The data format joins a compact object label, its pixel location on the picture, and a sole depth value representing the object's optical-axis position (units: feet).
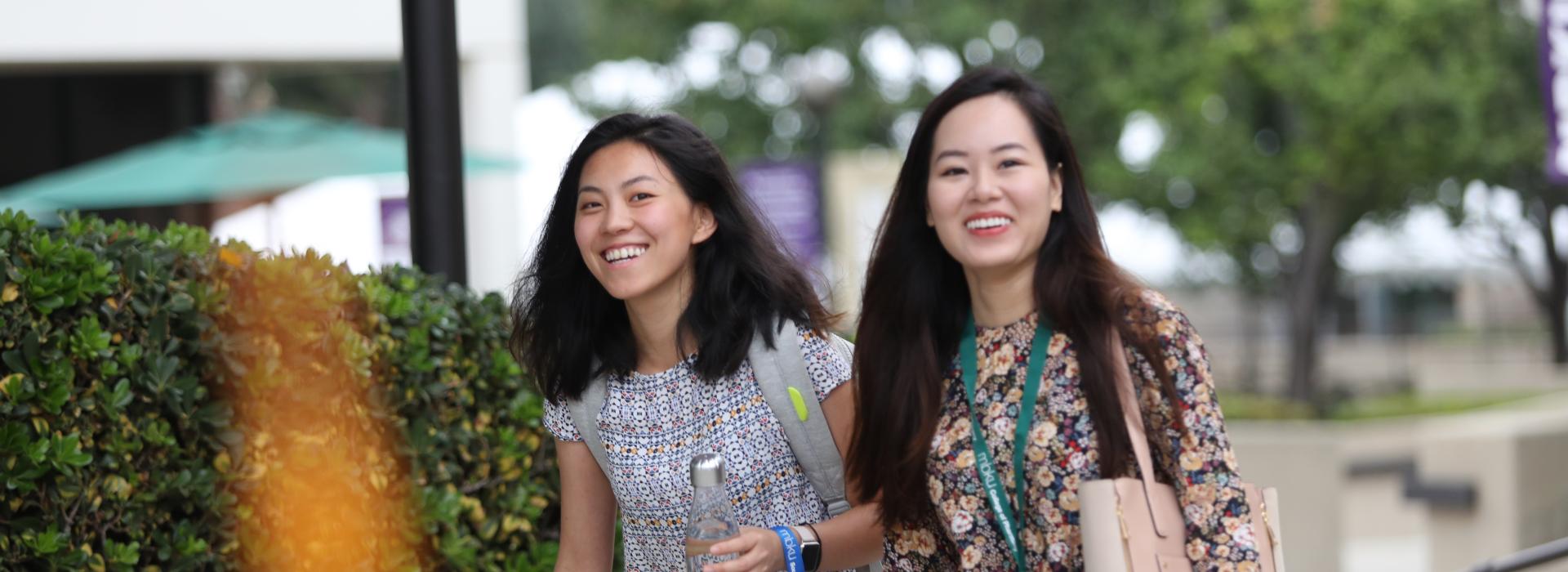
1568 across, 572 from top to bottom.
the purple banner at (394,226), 58.13
